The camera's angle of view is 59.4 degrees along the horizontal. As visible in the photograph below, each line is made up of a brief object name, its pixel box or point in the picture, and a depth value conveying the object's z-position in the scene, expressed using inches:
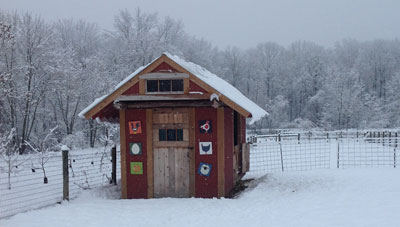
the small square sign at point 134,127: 356.8
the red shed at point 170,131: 342.3
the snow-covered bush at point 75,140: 930.4
